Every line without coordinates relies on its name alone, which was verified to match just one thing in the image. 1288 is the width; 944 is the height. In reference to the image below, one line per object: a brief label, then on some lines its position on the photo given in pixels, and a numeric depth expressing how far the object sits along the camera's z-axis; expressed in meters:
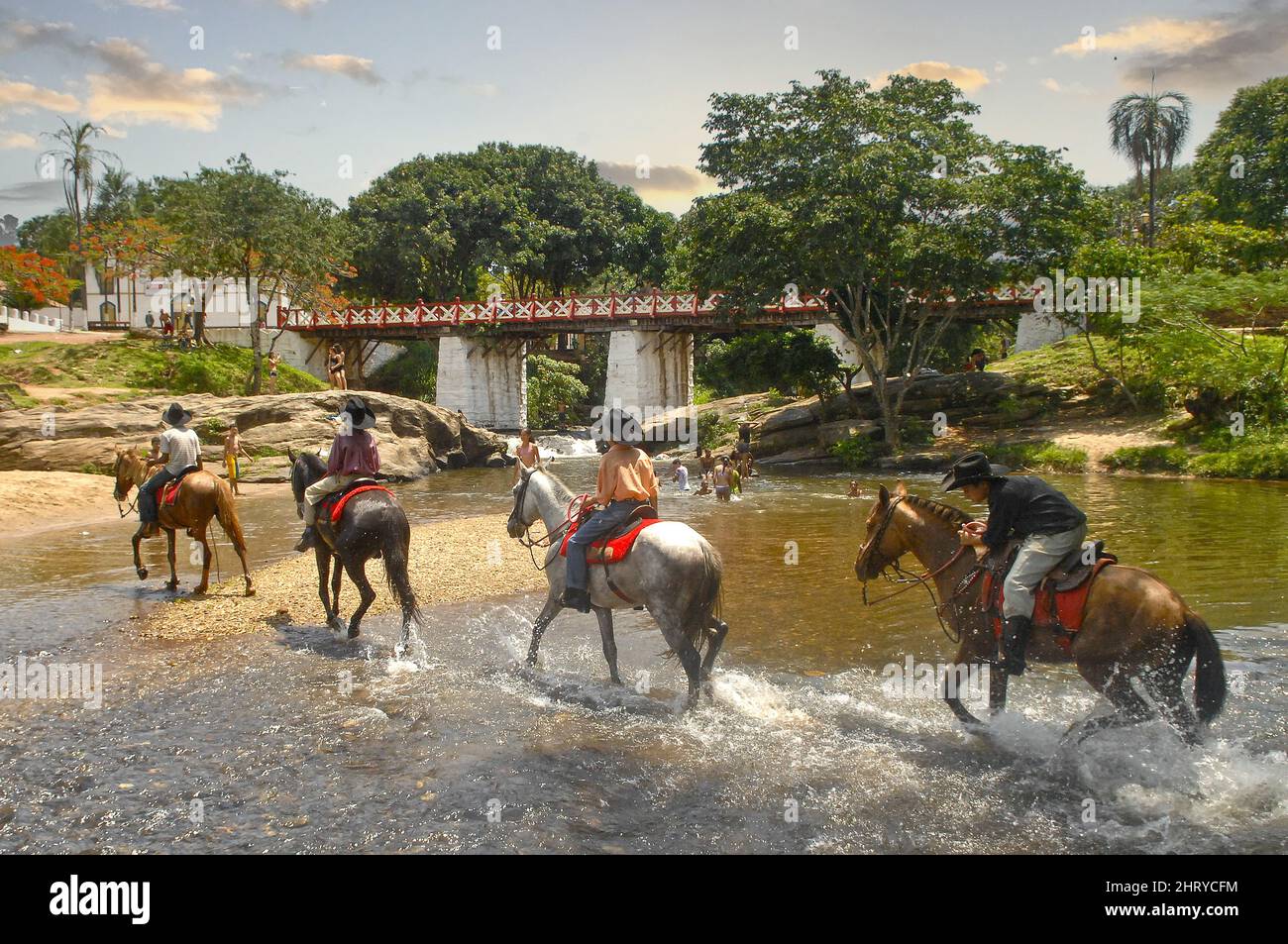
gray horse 8.20
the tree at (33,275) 41.66
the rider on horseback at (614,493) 8.73
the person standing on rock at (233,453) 24.22
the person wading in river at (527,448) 13.72
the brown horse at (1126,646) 6.09
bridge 43.22
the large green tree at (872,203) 31.75
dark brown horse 10.18
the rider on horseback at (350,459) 10.66
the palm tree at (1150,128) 53.66
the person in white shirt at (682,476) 27.20
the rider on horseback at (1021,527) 6.71
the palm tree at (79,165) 63.20
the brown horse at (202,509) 12.43
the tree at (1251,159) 43.56
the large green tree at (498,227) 57.06
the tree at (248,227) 38.19
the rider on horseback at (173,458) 12.53
